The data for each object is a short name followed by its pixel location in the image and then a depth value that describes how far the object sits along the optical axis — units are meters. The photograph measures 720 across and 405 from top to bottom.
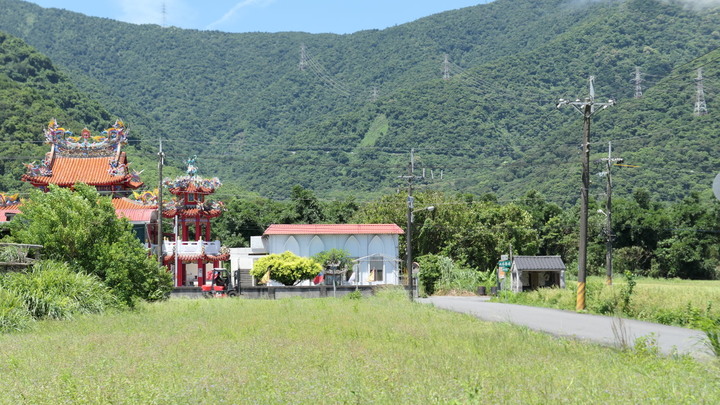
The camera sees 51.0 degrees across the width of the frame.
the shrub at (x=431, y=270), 51.09
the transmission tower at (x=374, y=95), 164.43
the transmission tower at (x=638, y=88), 114.71
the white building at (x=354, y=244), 55.53
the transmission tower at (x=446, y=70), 166.27
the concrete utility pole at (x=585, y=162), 31.62
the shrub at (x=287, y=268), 48.28
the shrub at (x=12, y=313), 19.88
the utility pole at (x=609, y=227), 47.16
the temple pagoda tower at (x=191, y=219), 57.72
